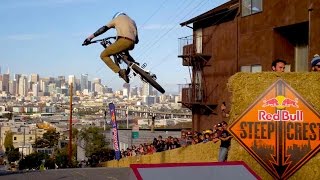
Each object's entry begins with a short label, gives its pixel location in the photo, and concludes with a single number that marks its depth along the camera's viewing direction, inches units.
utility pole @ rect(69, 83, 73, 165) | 1601.4
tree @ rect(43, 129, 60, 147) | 4466.0
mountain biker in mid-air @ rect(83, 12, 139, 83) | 314.8
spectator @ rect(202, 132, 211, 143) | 704.4
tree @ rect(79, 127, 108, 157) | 2586.1
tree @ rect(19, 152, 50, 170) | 2157.4
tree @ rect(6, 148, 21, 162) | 3777.1
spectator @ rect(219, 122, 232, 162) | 498.9
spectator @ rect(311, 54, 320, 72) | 419.3
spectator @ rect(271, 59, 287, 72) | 400.2
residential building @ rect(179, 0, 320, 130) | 912.9
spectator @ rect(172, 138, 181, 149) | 862.0
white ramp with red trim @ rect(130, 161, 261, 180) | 172.6
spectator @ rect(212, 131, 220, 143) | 581.9
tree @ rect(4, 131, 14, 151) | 5436.0
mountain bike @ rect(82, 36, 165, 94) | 334.7
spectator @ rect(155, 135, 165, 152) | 914.7
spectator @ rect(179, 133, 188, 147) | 831.8
